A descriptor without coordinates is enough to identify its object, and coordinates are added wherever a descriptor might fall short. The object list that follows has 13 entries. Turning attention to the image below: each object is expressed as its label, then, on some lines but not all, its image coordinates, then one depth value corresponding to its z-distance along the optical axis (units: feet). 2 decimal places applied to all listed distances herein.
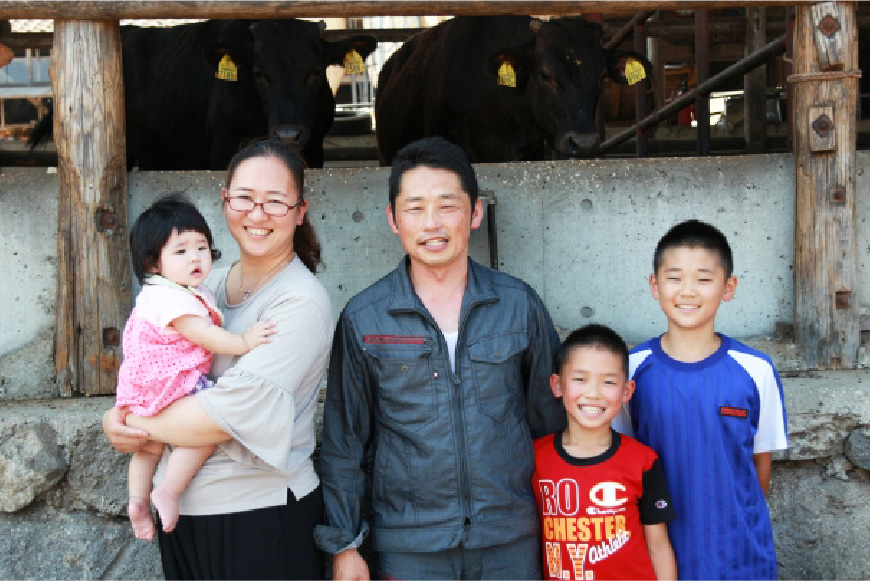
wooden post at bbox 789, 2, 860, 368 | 11.26
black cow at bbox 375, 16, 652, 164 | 18.54
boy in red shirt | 7.54
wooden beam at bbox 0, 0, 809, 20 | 10.80
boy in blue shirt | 7.68
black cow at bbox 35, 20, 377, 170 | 18.10
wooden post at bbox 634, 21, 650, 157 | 22.30
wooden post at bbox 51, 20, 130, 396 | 10.96
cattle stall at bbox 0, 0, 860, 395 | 10.97
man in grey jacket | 7.49
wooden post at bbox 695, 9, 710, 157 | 20.53
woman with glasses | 7.09
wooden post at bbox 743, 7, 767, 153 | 24.56
